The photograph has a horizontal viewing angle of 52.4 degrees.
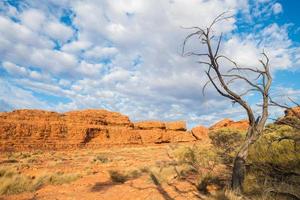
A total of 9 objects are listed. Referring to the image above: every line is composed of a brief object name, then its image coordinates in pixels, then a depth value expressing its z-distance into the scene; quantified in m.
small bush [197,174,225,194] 9.16
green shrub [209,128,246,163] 24.91
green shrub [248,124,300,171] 8.64
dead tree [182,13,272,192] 7.71
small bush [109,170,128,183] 12.11
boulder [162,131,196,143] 56.53
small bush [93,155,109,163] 21.03
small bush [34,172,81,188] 11.45
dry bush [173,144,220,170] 13.83
